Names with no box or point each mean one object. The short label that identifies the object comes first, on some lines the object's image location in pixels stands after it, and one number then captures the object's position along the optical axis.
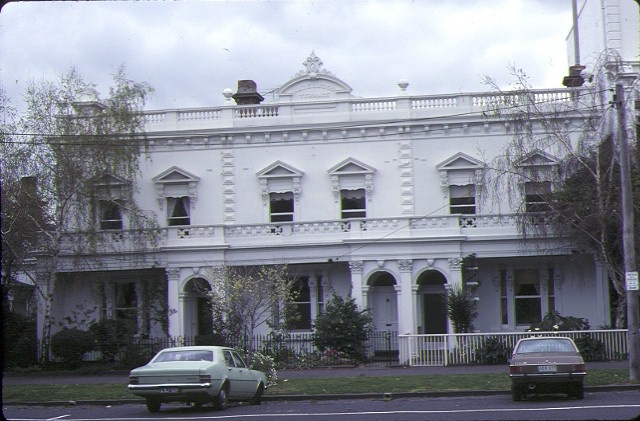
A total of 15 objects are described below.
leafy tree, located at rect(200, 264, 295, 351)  32.96
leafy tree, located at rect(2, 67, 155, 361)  33.69
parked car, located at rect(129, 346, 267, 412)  18.55
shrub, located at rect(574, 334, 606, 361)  30.36
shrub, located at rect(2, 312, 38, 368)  35.81
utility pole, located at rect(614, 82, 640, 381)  23.05
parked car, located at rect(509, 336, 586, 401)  19.59
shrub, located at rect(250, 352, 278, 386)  25.12
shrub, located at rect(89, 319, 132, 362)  34.84
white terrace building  36.34
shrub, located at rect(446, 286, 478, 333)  34.25
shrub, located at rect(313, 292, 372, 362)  34.03
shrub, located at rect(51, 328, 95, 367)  34.59
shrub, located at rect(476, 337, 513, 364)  31.23
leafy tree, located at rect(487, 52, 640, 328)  32.09
